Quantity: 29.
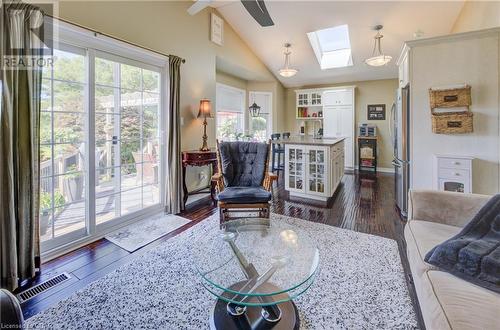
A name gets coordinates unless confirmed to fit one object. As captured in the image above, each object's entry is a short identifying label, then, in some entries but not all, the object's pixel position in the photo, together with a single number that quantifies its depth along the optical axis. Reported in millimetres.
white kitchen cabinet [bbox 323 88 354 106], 6886
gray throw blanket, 1115
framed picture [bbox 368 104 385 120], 6672
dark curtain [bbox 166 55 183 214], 3361
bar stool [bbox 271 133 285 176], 6353
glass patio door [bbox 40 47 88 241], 2250
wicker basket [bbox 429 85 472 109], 2643
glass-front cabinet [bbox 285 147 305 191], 4018
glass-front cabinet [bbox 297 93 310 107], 7476
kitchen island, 3797
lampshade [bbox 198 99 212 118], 3896
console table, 3619
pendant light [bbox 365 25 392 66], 4078
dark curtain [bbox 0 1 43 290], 1784
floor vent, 1760
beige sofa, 944
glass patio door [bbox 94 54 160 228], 2732
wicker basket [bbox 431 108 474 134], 2654
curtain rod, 2218
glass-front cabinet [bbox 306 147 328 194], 3816
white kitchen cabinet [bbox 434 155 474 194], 2645
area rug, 1500
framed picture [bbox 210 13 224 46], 4324
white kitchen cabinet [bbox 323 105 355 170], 6883
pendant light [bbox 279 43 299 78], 4993
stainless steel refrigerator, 3156
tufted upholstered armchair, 2867
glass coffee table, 1281
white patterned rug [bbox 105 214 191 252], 2563
